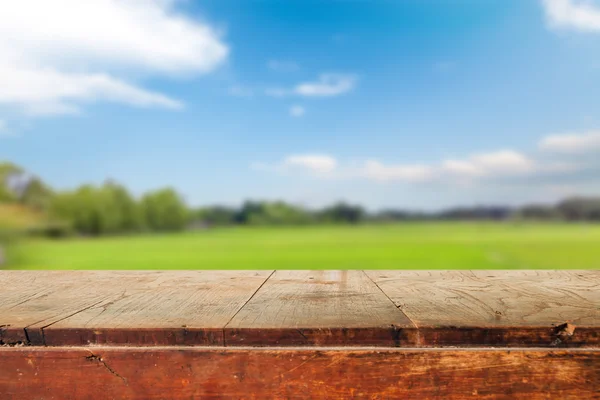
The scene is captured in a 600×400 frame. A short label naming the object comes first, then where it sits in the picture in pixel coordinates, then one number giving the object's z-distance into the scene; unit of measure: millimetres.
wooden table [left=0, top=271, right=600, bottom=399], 981
